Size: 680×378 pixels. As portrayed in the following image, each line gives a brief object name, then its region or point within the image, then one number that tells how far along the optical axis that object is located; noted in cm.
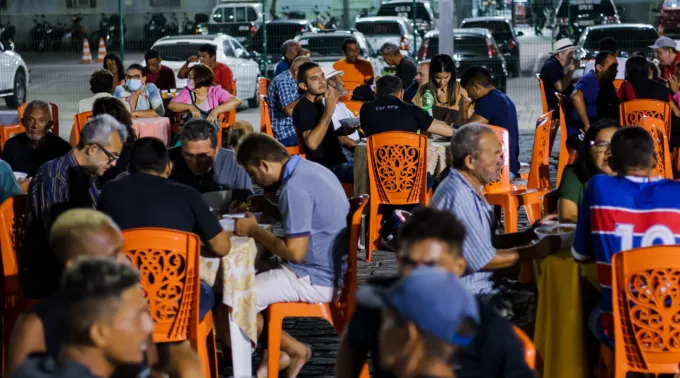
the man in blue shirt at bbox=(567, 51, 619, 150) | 1007
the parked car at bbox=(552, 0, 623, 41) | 2239
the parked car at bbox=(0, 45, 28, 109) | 1889
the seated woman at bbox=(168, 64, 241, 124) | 1082
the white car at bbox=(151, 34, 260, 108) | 1955
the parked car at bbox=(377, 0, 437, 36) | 2469
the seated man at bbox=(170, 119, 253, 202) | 646
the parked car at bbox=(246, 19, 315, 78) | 2030
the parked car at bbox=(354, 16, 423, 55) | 2392
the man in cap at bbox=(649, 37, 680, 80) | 1277
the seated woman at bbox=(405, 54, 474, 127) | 984
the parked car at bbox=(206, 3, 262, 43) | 2688
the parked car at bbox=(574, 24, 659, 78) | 1983
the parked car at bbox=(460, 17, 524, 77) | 2183
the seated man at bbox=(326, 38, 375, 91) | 1436
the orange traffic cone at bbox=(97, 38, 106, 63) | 2578
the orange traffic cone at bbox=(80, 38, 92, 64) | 2747
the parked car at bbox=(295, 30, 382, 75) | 2028
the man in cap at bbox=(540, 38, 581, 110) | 1244
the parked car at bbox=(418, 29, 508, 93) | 1939
